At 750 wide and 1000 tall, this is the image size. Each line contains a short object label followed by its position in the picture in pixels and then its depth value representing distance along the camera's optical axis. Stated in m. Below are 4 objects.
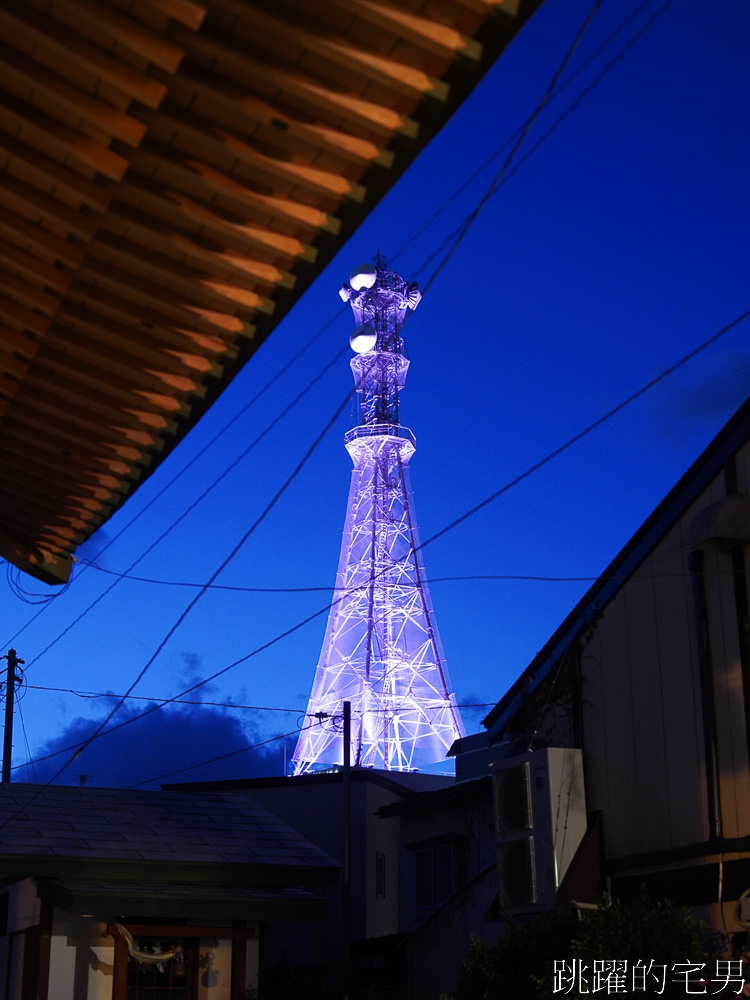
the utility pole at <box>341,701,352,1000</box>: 22.05
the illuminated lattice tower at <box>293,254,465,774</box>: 44.91
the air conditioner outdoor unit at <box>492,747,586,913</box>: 11.13
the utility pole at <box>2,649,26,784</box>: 34.25
